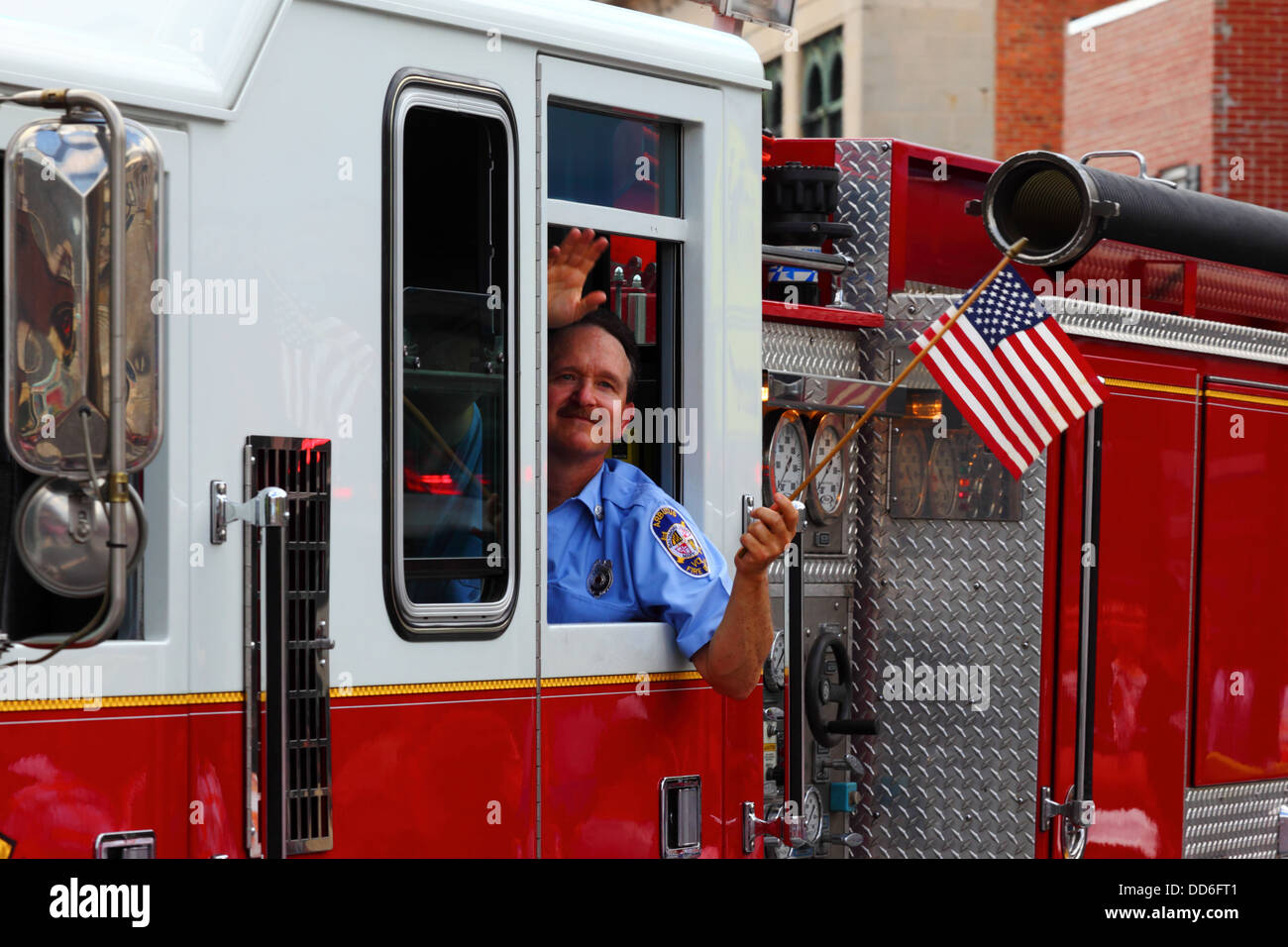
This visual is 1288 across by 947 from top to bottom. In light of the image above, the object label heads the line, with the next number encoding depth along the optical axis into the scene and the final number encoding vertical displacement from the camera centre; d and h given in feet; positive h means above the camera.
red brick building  63.31 +11.92
